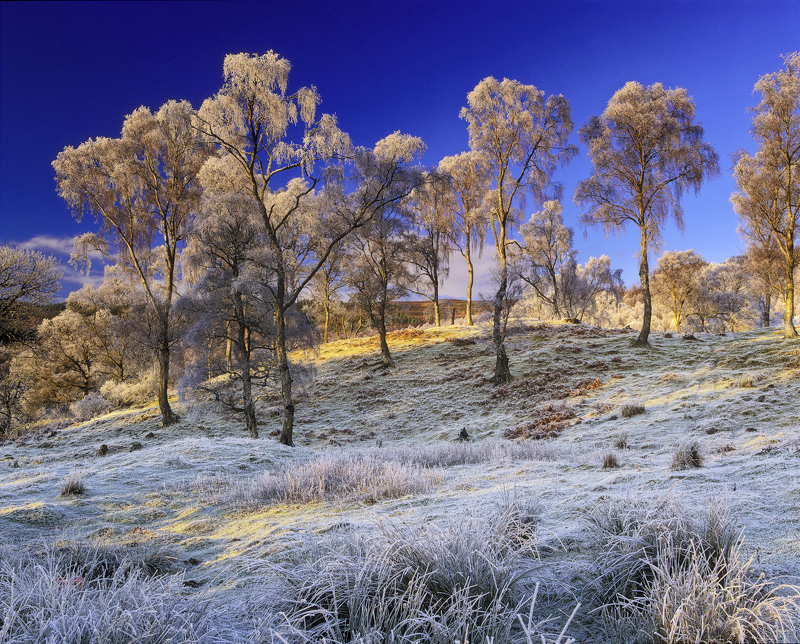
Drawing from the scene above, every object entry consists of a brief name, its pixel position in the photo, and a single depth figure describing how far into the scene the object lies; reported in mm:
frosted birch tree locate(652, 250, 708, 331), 38156
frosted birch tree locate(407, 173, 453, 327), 27797
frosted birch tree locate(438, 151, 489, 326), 29953
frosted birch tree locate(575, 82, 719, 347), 19547
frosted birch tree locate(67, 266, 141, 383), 31953
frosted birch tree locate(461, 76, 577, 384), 18578
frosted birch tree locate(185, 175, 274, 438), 14648
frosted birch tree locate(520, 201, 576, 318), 35750
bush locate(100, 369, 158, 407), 27125
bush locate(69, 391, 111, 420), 25688
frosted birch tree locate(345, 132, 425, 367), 23344
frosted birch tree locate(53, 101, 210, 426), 17875
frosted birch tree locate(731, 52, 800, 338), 18531
